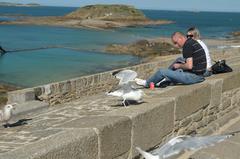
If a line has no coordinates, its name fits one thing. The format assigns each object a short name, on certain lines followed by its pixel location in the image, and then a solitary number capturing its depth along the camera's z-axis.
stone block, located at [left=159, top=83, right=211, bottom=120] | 5.78
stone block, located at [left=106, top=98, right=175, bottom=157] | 4.89
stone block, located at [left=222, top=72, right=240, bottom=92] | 7.14
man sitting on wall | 6.73
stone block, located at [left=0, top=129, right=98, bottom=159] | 3.55
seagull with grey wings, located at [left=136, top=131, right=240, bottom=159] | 4.59
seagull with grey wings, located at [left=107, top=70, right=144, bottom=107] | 5.39
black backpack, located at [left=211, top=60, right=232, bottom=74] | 7.59
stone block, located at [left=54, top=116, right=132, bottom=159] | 4.33
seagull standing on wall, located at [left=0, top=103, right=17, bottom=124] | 5.96
